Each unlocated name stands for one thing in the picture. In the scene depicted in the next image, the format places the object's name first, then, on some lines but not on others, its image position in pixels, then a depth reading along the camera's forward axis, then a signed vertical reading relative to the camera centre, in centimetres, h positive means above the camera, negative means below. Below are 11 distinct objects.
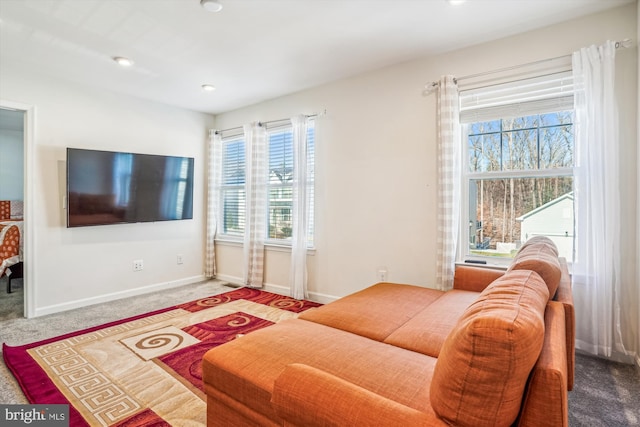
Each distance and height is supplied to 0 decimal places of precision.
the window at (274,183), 419 +44
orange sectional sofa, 84 -57
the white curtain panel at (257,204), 432 +14
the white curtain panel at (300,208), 388 +8
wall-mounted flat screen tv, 356 +33
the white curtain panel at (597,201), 226 +10
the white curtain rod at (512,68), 226 +119
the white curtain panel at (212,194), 489 +31
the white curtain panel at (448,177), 285 +33
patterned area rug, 183 -106
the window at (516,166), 258 +41
